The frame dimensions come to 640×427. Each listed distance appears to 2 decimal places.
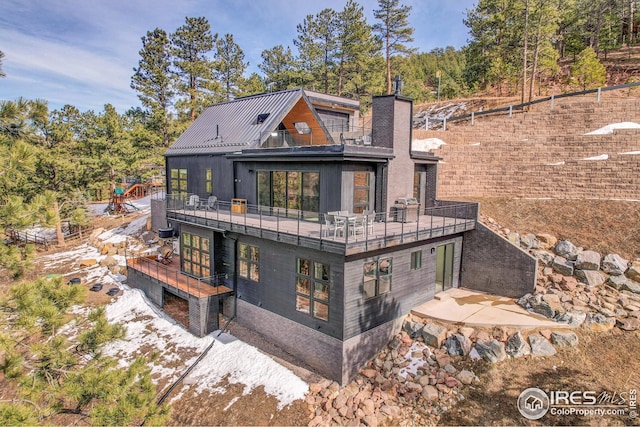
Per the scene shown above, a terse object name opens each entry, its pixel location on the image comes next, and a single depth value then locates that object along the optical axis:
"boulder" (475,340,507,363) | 9.25
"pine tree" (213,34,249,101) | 33.06
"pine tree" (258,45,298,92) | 37.59
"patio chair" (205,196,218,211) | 15.69
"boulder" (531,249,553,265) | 12.60
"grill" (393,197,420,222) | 12.57
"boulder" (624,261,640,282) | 11.45
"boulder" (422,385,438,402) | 8.59
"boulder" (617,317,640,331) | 9.73
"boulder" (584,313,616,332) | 9.81
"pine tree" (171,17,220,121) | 28.38
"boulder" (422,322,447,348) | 10.11
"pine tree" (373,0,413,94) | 34.00
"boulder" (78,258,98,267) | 18.83
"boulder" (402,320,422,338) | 10.73
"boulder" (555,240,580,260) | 12.51
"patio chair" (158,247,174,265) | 16.50
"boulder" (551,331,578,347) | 9.37
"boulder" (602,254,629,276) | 11.73
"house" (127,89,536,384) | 9.84
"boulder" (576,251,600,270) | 11.95
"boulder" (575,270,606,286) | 11.58
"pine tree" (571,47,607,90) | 29.36
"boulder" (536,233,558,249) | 13.21
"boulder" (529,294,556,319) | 10.50
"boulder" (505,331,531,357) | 9.30
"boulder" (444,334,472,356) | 9.64
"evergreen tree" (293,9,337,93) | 31.84
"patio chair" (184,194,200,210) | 15.77
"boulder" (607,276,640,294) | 11.08
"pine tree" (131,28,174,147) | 27.25
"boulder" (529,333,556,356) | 9.22
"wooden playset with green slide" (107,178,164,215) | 28.11
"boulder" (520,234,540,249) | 13.20
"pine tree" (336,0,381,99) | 30.25
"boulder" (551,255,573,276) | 12.07
